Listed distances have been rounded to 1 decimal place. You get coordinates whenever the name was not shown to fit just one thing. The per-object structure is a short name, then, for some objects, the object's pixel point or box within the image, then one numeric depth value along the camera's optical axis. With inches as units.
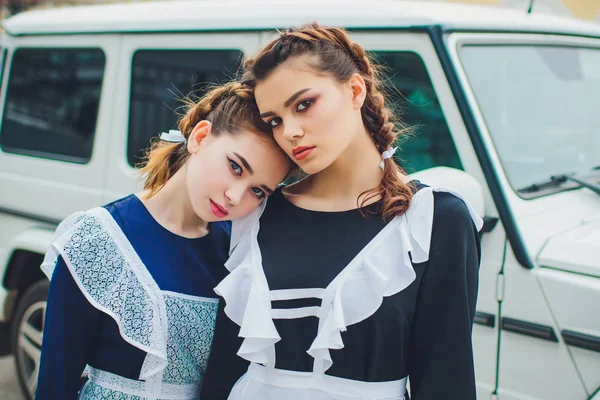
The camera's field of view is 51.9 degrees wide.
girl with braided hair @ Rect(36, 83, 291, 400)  59.8
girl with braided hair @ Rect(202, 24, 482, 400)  51.9
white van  78.2
